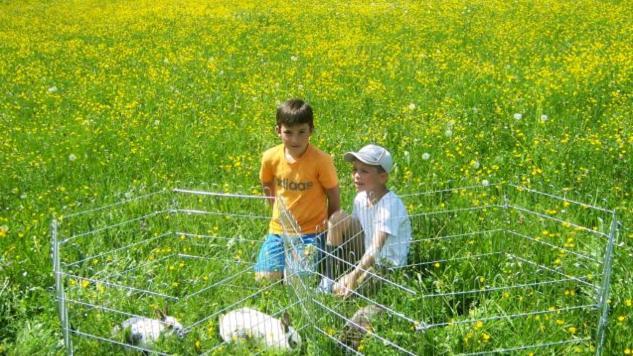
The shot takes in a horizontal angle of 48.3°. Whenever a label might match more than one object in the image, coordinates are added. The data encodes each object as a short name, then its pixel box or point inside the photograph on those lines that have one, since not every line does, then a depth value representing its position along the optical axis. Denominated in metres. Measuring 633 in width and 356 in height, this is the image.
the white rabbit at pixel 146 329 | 3.28
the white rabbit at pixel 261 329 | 3.26
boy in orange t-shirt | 4.11
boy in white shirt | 3.75
